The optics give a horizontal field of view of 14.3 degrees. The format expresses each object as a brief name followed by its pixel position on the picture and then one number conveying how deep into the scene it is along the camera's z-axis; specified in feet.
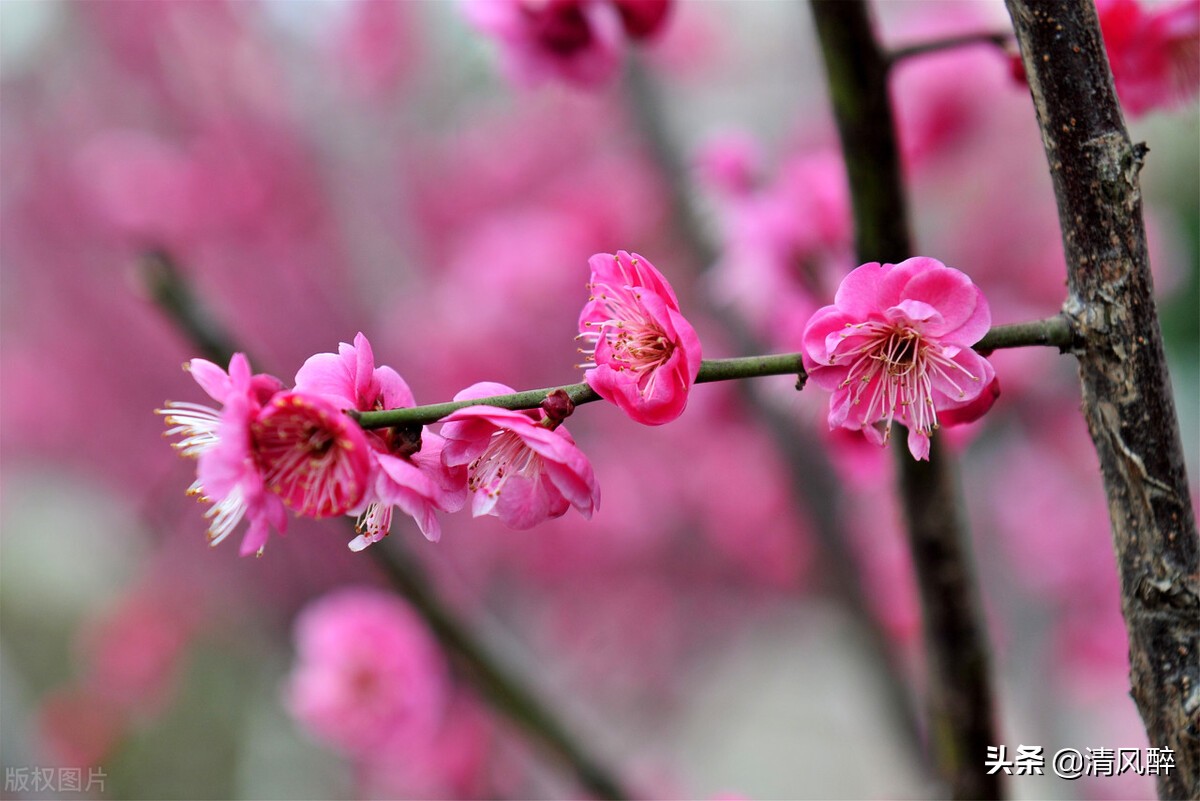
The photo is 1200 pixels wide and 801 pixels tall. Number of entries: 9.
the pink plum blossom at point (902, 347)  2.24
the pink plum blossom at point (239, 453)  2.22
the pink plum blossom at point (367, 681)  4.46
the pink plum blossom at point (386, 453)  2.23
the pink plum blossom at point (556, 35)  2.63
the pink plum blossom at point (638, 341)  2.26
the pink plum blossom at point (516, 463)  2.22
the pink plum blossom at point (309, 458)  2.22
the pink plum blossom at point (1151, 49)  2.50
